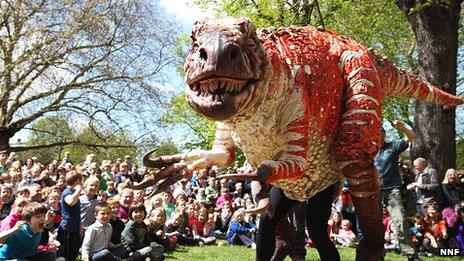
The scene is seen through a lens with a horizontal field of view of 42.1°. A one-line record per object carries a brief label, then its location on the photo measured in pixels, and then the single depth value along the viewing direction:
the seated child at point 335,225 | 10.55
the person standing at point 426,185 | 10.22
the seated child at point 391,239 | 9.48
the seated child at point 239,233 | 10.62
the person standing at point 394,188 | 7.87
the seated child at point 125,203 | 9.06
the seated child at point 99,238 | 7.39
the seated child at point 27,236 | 6.22
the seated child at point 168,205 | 11.09
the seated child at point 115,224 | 8.11
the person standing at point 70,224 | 7.47
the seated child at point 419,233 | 9.64
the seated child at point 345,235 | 10.25
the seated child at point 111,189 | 10.54
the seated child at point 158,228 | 9.05
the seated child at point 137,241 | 8.02
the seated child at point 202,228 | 10.77
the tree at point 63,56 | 17.39
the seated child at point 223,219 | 11.95
